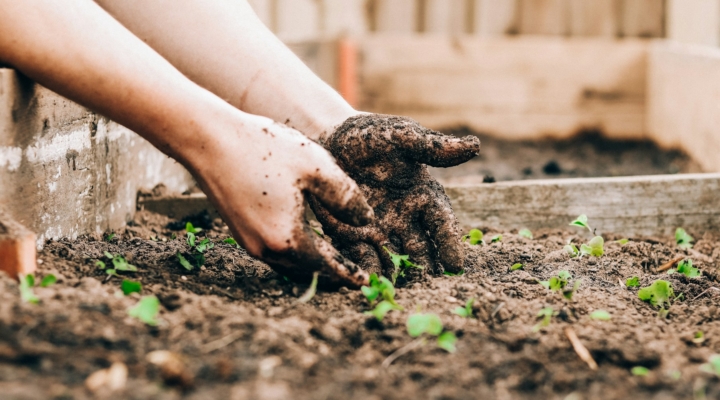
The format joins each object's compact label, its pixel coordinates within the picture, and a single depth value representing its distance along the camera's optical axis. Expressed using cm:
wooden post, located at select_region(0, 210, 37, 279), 75
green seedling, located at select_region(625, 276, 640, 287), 88
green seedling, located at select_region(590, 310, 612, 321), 76
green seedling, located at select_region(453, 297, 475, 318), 77
